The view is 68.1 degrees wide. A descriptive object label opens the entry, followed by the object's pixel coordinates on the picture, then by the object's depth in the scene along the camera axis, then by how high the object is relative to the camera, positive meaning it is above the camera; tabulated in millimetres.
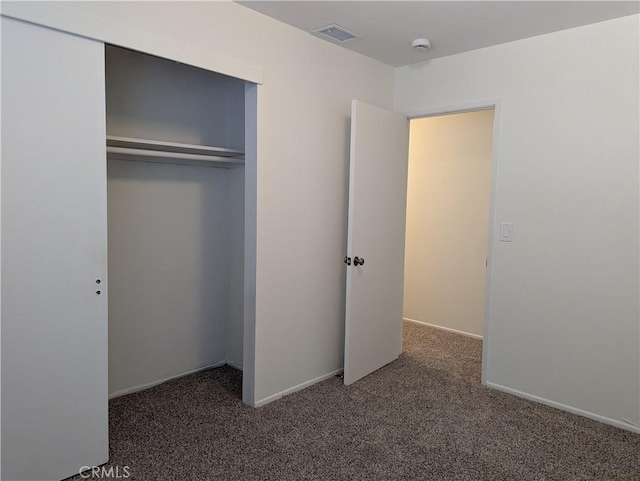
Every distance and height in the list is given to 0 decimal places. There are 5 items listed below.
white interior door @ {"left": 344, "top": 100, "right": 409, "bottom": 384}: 3277 -193
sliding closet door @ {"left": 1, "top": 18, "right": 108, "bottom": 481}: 1920 -208
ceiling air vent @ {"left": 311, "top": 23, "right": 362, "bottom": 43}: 2967 +1145
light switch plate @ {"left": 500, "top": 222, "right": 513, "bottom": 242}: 3229 -117
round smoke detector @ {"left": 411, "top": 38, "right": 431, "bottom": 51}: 3129 +1126
